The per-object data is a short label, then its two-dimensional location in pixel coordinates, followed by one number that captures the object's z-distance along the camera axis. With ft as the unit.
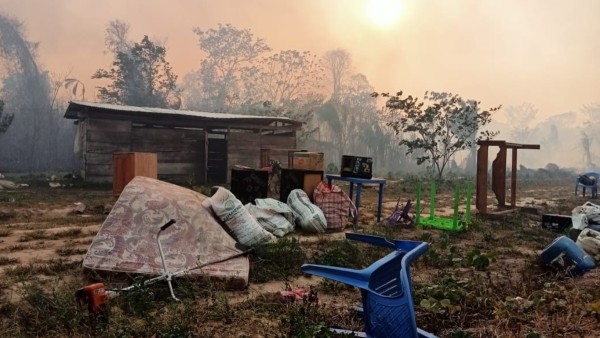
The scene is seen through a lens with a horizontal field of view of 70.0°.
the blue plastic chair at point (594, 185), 46.26
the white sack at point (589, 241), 17.31
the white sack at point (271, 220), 20.57
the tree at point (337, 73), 136.05
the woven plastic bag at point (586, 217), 21.48
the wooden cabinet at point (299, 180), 25.31
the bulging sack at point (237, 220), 17.15
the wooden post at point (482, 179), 29.35
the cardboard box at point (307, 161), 26.89
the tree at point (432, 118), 62.95
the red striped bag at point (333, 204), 23.91
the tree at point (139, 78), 82.99
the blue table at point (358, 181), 25.44
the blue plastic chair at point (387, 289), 6.75
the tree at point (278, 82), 128.88
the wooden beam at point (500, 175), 31.94
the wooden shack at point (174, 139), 45.09
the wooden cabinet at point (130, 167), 24.62
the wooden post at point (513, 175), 33.86
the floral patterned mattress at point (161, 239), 13.25
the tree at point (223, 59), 128.98
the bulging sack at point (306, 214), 22.25
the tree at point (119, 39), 103.76
